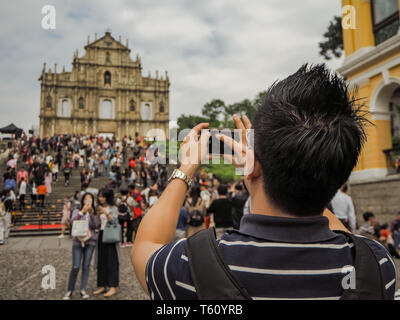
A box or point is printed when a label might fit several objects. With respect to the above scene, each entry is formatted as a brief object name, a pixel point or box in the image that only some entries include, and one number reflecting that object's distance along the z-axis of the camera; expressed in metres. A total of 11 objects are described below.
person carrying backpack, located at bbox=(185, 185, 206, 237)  6.05
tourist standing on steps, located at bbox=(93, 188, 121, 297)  4.94
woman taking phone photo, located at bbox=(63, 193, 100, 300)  4.74
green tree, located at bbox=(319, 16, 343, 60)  16.47
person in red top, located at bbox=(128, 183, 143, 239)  8.70
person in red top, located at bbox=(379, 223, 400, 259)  6.95
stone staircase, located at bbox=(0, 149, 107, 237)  7.33
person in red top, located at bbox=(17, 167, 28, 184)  13.17
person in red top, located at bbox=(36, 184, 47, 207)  12.20
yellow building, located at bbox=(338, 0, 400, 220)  9.45
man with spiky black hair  0.83
